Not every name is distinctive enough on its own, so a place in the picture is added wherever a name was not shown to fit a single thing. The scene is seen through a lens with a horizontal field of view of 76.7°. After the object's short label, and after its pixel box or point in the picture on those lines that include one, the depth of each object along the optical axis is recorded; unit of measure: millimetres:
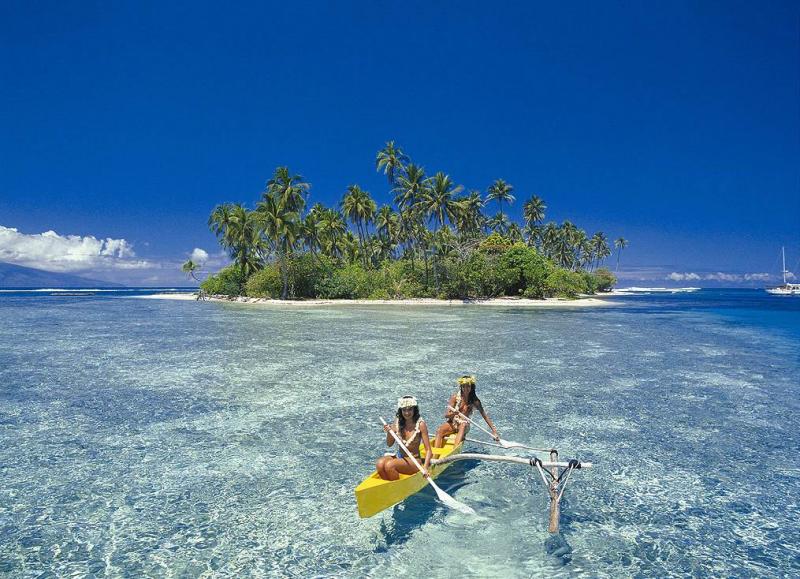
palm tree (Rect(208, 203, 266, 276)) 72188
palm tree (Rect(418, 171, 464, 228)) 63375
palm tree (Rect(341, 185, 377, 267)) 77625
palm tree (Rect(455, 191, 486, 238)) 67481
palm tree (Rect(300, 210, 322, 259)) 70531
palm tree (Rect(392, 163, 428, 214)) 64125
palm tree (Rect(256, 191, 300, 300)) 62438
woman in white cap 7418
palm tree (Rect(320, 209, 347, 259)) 82000
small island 63812
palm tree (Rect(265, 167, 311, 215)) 63162
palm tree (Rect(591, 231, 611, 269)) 137288
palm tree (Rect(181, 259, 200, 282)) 96950
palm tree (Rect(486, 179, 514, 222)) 91688
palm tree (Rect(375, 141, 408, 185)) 67312
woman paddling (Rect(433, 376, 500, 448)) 8859
